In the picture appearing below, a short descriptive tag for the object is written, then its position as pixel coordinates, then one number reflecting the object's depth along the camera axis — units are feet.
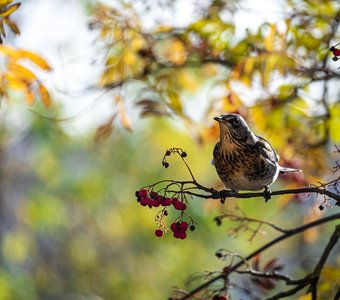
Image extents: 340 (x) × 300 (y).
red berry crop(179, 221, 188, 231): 18.39
